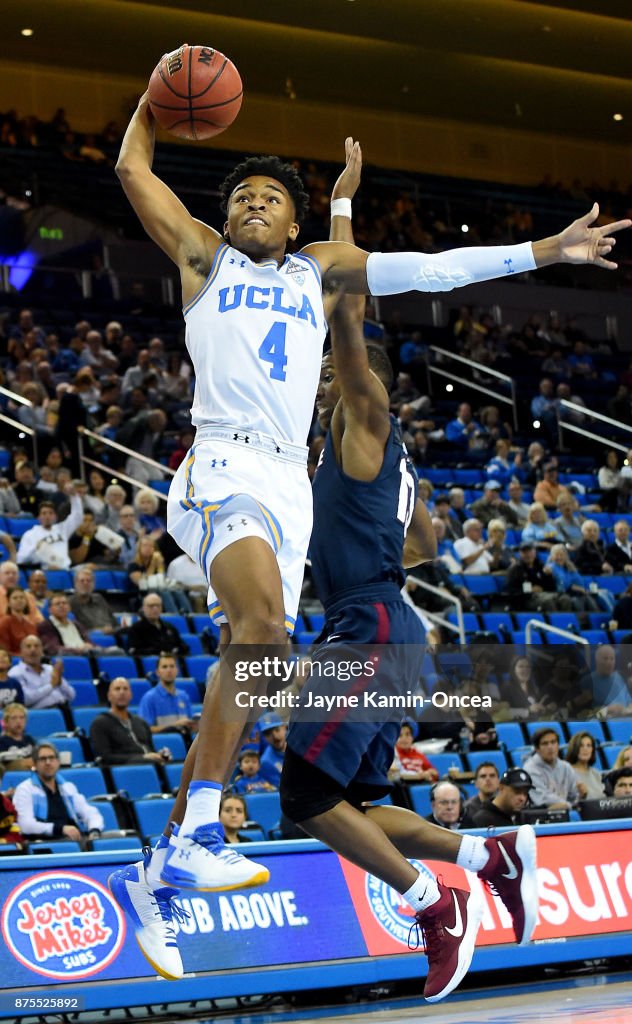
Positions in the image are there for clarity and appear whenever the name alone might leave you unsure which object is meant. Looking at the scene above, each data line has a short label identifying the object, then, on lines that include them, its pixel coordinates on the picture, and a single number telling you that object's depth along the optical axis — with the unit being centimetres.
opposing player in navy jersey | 550
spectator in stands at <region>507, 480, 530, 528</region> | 1848
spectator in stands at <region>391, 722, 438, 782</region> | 1198
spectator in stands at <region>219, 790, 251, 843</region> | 996
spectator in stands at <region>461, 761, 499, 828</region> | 1130
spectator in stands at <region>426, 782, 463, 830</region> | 1048
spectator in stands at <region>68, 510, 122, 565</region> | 1464
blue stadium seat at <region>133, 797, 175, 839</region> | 1040
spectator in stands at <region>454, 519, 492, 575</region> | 1691
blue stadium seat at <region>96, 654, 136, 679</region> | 1304
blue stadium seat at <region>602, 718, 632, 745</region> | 1451
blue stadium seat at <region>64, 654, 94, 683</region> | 1278
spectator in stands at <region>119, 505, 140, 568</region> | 1487
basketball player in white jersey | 488
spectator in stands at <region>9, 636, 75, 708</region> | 1181
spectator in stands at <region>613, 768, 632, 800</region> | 1177
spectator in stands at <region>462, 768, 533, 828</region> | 1077
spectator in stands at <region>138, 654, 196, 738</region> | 1203
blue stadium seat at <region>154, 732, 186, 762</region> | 1176
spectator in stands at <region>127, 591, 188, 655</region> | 1321
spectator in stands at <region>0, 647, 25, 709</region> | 1134
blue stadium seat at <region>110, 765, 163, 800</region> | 1107
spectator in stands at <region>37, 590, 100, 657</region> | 1273
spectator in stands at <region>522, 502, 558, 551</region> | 1772
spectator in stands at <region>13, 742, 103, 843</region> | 992
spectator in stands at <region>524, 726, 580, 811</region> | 1173
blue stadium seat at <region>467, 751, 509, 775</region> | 1288
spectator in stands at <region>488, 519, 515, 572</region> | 1703
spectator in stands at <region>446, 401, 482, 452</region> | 2158
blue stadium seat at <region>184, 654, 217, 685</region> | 1332
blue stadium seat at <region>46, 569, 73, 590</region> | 1426
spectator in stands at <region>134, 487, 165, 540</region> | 1522
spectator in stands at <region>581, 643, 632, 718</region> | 1351
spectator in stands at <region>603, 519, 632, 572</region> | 1814
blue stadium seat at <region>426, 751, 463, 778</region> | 1267
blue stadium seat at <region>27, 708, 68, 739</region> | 1167
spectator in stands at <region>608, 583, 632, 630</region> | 1598
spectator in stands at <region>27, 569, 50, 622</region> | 1335
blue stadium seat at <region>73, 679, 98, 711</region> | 1247
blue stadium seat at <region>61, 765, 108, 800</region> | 1066
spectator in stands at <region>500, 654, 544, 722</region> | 1377
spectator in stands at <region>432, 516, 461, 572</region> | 1667
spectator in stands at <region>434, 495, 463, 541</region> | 1716
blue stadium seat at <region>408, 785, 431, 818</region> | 1148
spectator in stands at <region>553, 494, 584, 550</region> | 1798
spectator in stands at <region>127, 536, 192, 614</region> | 1440
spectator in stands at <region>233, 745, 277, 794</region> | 1126
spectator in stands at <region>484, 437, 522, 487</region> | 2034
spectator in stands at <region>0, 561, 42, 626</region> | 1255
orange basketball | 545
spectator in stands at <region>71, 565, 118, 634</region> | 1342
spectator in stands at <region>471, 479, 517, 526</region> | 1797
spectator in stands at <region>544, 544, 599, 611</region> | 1661
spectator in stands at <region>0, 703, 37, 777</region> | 1054
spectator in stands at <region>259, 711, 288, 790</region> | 1153
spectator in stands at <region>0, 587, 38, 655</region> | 1233
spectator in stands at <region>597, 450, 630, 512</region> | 2033
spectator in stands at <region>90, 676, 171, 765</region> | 1125
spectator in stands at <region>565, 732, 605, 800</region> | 1220
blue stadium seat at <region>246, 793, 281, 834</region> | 1103
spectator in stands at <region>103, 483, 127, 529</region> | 1523
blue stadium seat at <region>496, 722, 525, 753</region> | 1359
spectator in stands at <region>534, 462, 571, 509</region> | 1906
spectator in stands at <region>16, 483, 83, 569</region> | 1416
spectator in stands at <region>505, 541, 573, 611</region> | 1631
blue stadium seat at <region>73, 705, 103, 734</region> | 1181
